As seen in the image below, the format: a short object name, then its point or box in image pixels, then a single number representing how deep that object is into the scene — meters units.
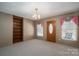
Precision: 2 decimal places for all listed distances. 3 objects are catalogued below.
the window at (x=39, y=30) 2.96
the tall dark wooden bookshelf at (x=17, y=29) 2.29
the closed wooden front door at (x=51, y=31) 2.55
